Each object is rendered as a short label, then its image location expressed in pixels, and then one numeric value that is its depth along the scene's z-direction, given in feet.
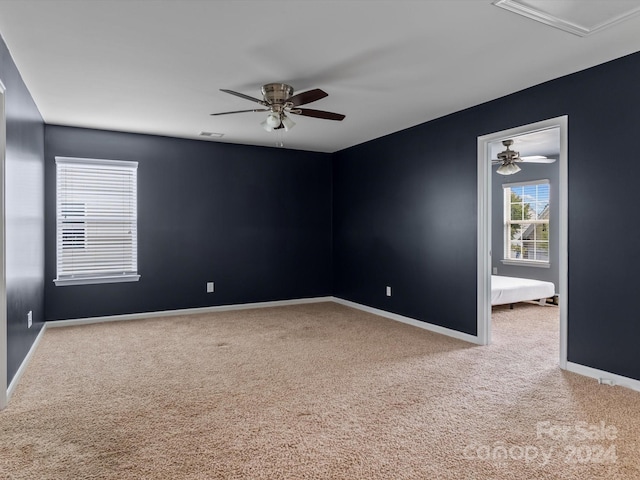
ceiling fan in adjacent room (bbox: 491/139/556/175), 18.84
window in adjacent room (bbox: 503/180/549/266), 23.99
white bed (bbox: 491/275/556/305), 18.37
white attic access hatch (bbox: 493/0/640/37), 7.49
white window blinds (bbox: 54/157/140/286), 16.38
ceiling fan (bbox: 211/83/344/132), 11.17
